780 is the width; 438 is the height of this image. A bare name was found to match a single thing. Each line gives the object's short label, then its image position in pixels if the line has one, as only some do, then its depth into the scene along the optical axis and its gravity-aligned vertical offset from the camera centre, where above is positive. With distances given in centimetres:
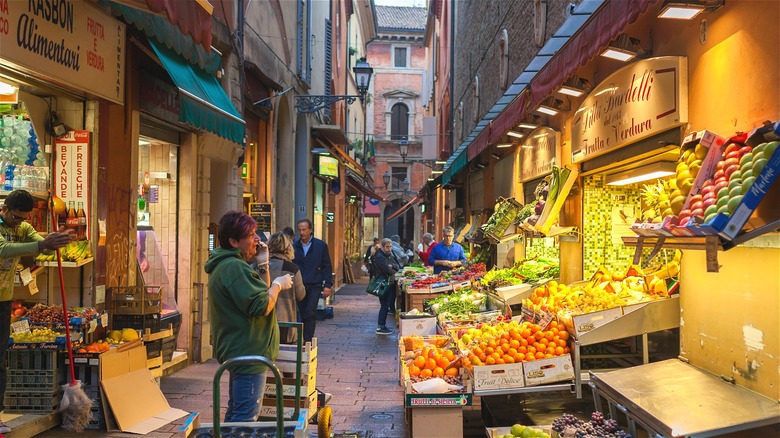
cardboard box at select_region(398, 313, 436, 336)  930 -134
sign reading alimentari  553 +164
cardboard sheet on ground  652 -176
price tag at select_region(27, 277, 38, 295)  652 -60
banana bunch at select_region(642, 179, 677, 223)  477 +19
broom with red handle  625 -164
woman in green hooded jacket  450 -55
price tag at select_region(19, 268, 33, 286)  628 -47
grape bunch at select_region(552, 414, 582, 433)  498 -143
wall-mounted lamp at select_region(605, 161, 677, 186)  588 +49
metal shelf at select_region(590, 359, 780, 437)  386 -109
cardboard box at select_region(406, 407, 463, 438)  586 -167
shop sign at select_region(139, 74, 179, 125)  840 +159
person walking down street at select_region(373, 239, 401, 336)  1362 -103
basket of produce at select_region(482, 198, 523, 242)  1090 +12
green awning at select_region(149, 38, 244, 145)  794 +155
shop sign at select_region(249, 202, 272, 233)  1343 +21
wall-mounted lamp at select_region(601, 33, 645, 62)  566 +146
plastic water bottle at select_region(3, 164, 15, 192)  671 +43
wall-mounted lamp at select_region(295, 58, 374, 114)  1755 +335
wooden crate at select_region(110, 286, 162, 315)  754 -83
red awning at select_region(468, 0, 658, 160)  452 +137
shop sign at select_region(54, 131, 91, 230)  714 +59
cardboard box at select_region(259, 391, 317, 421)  598 -160
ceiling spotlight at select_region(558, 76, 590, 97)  754 +153
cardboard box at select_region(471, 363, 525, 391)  600 -130
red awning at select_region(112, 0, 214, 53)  561 +189
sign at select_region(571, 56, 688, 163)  518 +104
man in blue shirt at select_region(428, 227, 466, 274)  1455 -63
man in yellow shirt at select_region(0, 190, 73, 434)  563 -16
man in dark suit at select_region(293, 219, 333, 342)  983 -53
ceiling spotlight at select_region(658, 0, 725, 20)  452 +144
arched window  5306 +806
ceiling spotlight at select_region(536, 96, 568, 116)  868 +152
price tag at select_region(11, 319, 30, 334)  635 -94
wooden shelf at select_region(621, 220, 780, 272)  368 -10
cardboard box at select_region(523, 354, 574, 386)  601 -125
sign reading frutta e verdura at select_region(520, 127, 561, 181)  938 +108
